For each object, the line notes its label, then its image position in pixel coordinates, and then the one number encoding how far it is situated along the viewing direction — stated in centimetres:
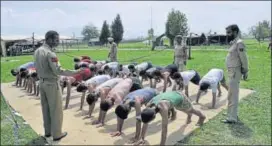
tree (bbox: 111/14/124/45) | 5943
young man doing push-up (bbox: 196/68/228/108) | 746
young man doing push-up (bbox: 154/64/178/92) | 895
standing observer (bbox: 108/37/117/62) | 1317
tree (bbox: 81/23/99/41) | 9941
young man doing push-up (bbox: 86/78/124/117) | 639
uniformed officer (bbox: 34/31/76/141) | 543
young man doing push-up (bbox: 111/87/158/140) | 532
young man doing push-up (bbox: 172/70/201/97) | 827
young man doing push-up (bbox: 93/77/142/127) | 591
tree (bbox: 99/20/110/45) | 5780
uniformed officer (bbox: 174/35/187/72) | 1048
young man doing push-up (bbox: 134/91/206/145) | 476
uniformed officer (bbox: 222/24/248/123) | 622
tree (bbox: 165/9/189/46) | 3188
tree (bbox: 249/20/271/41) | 5781
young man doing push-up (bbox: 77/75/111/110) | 720
